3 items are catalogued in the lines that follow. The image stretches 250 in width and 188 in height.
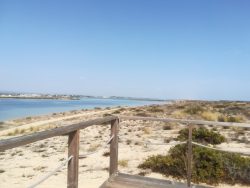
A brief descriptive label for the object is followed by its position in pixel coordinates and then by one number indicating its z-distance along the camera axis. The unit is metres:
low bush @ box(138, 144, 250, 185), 4.01
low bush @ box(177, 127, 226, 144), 6.88
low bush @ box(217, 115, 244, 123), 12.71
